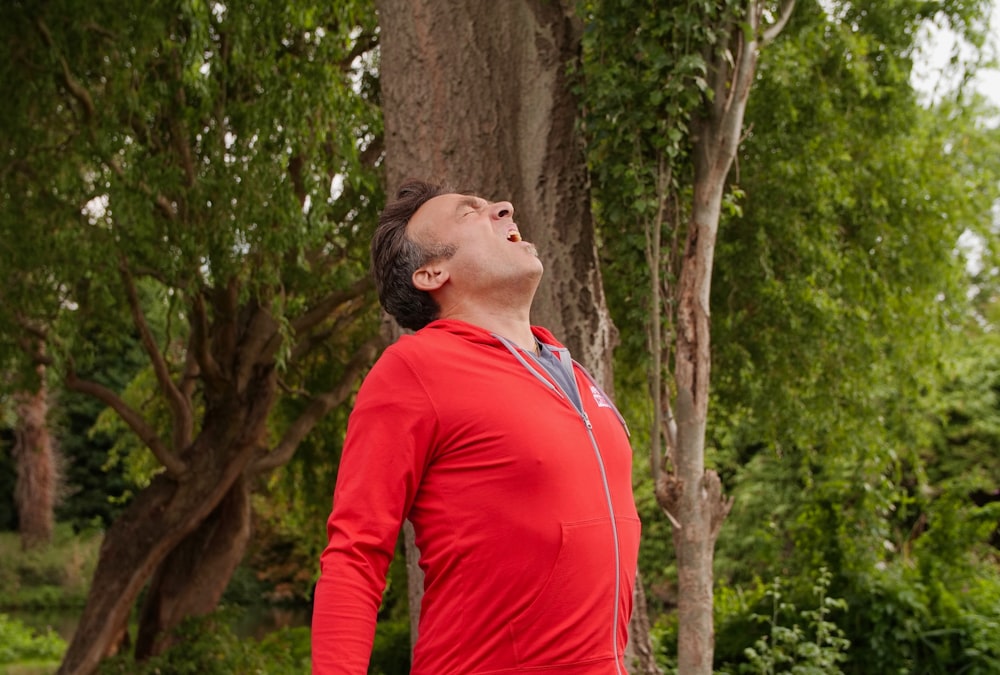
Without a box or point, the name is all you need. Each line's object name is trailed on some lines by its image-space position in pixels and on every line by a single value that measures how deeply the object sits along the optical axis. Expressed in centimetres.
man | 171
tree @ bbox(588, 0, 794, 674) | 481
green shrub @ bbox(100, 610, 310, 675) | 988
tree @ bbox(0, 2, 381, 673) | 714
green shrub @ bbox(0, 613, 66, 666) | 1761
